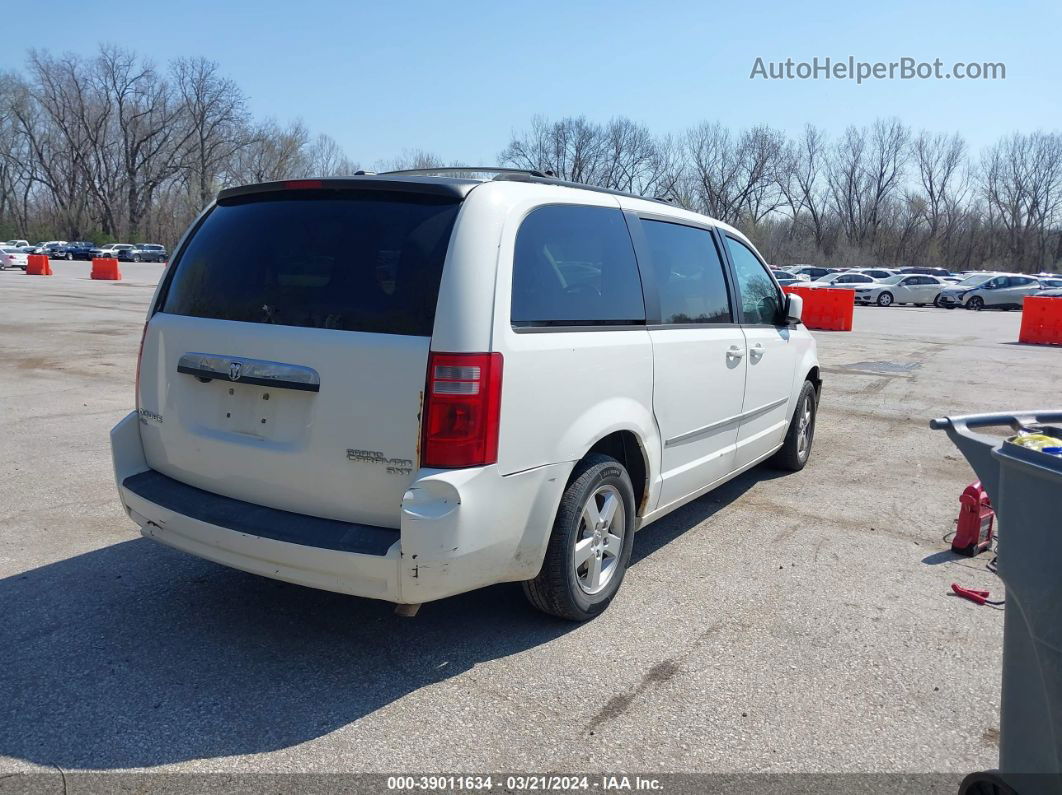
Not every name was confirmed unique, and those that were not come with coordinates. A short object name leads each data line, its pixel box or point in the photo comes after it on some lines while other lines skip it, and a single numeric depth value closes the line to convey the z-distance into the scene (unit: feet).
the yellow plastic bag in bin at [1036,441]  7.50
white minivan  10.39
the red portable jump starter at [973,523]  16.06
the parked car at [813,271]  171.63
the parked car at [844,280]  135.23
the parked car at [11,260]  150.00
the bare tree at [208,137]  288.92
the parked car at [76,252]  239.71
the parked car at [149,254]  233.96
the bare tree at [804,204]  289.12
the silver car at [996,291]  123.75
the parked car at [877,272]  153.07
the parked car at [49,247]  234.95
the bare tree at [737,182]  282.15
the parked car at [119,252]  231.50
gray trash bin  6.84
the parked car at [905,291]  129.90
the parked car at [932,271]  182.23
